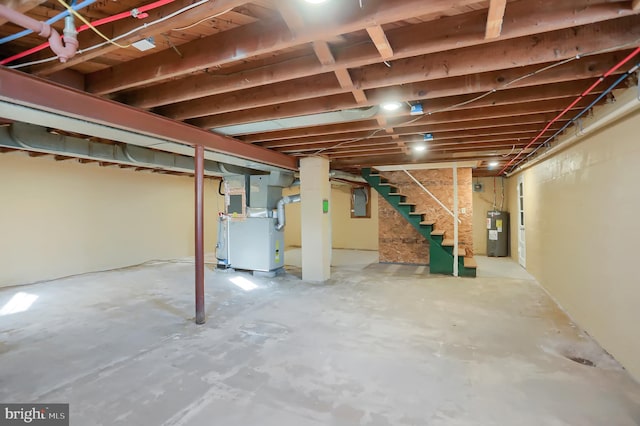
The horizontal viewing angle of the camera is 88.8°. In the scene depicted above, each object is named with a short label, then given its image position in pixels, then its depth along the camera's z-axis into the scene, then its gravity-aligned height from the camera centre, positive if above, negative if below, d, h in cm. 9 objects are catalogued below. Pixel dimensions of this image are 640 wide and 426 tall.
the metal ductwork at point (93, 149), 355 +92
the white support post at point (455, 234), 587 -33
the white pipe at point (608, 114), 231 +82
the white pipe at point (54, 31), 142 +91
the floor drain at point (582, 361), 259 -118
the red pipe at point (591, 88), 200 +95
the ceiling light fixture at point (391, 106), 290 +102
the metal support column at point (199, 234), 361 -17
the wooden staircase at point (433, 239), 598 -43
